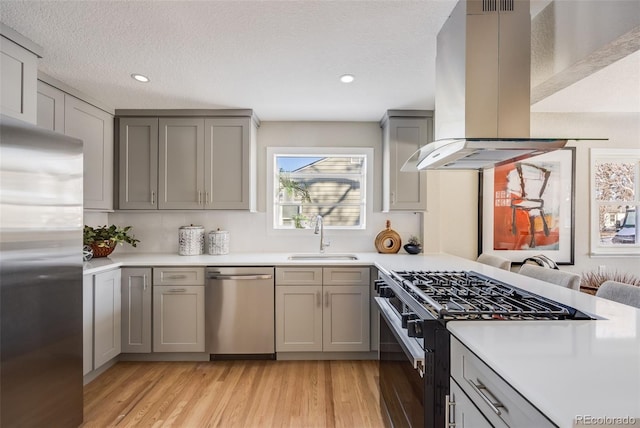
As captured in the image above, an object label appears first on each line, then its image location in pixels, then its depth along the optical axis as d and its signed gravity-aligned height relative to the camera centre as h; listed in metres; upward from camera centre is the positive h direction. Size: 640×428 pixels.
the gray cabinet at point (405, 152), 3.21 +0.60
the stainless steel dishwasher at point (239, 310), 2.88 -0.87
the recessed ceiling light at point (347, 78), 2.39 +1.01
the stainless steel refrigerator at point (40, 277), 1.49 -0.34
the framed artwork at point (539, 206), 3.28 +0.08
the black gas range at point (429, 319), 1.20 -0.45
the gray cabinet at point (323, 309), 2.92 -0.87
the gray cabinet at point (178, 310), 2.88 -0.87
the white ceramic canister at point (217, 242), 3.31 -0.31
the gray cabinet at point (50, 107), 2.32 +0.76
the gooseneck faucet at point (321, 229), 3.44 -0.18
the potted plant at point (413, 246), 3.28 -0.34
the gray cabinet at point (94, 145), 2.65 +0.61
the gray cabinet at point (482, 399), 0.77 -0.51
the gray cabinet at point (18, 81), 1.81 +0.76
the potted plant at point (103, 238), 2.94 -0.25
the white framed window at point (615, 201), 3.31 +0.14
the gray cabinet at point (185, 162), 3.19 +0.49
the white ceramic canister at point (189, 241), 3.29 -0.30
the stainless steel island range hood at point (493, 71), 1.58 +0.70
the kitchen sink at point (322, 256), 3.34 -0.46
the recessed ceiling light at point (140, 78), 2.41 +1.01
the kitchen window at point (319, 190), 3.63 +0.25
